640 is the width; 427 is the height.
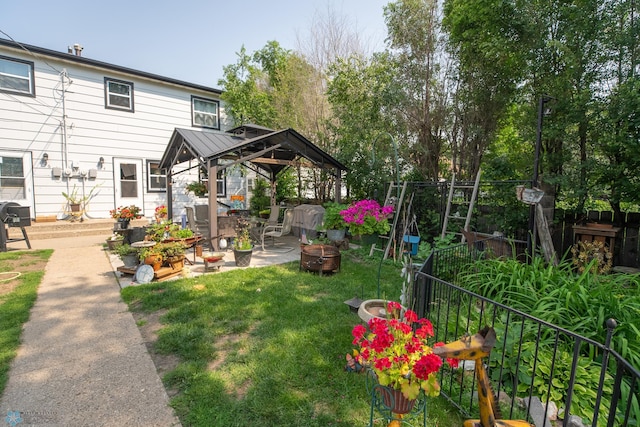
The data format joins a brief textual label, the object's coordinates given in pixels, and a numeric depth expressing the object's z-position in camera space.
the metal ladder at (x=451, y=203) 6.01
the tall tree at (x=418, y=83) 7.48
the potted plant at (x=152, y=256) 5.10
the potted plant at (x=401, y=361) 1.61
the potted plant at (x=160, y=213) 8.25
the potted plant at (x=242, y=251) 5.84
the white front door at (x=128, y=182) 10.27
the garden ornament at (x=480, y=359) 1.62
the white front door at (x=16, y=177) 8.67
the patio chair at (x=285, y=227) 7.24
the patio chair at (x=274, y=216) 8.38
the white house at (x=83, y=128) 8.74
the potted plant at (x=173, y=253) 5.27
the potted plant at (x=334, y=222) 6.70
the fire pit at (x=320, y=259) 5.25
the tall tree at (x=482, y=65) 5.72
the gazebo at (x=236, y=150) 6.68
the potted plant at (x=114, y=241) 6.68
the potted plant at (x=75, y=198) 9.34
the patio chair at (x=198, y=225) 7.73
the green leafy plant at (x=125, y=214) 7.64
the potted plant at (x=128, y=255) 5.27
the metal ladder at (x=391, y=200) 6.73
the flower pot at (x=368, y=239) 7.07
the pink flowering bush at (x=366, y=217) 5.91
